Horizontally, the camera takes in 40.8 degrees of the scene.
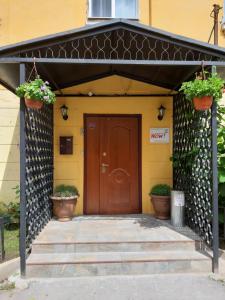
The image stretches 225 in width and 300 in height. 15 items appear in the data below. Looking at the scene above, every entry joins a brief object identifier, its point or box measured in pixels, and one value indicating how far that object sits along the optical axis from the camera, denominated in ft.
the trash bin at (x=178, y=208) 17.16
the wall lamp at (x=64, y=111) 20.11
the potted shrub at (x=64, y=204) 18.37
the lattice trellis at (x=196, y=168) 14.71
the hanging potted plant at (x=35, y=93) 12.70
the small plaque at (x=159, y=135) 20.88
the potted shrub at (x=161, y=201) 18.78
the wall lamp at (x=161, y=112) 20.54
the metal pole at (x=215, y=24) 18.31
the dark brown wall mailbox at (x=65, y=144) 20.33
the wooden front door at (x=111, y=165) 20.68
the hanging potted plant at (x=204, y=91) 13.02
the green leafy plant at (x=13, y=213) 18.85
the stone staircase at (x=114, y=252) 13.58
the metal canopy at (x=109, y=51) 13.37
